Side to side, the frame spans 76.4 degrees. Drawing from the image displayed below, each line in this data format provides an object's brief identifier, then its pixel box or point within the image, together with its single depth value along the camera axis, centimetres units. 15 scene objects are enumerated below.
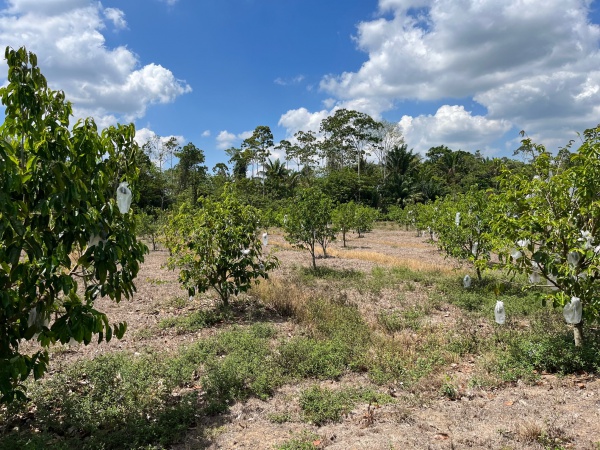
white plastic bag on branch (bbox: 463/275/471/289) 804
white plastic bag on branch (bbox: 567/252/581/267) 429
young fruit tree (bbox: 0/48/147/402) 243
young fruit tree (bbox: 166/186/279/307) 694
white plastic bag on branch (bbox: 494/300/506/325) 496
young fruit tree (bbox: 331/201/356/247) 2075
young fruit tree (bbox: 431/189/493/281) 929
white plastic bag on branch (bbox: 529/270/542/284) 473
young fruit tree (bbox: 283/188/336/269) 1199
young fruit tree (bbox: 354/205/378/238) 2350
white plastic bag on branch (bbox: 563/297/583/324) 422
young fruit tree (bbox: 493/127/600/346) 426
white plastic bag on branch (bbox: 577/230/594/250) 422
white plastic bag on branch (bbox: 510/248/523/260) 456
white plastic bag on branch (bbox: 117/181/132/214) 288
